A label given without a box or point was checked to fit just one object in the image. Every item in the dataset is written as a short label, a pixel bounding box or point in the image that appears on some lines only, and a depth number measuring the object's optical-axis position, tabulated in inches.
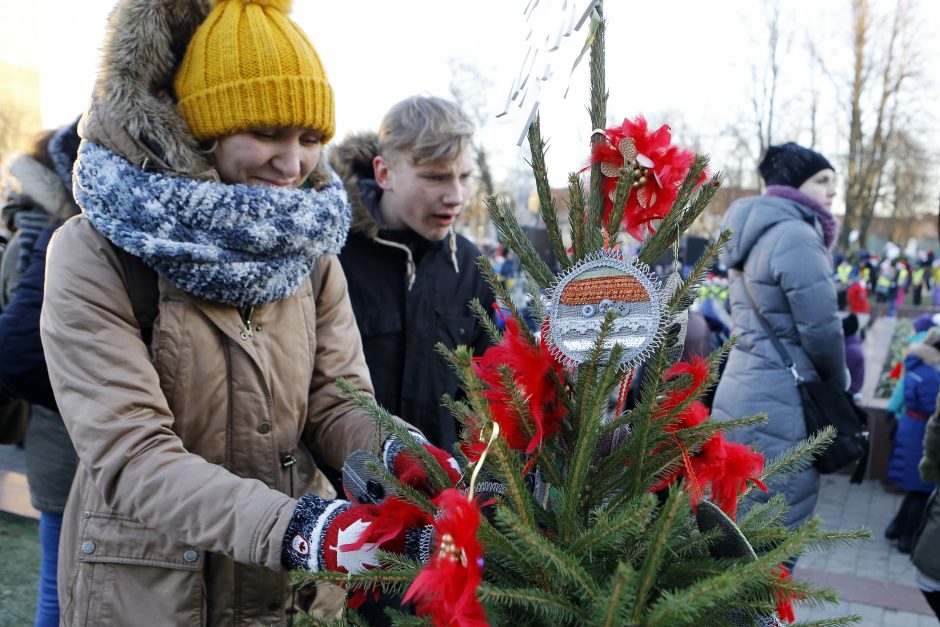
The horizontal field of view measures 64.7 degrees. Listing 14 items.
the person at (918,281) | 1071.0
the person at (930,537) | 134.3
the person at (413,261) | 111.7
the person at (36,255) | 108.0
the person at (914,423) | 219.1
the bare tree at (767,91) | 1167.0
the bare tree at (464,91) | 1109.7
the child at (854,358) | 223.3
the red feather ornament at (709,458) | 48.3
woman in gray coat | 142.1
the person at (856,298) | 409.0
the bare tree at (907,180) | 1247.5
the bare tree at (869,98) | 1171.9
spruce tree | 39.7
